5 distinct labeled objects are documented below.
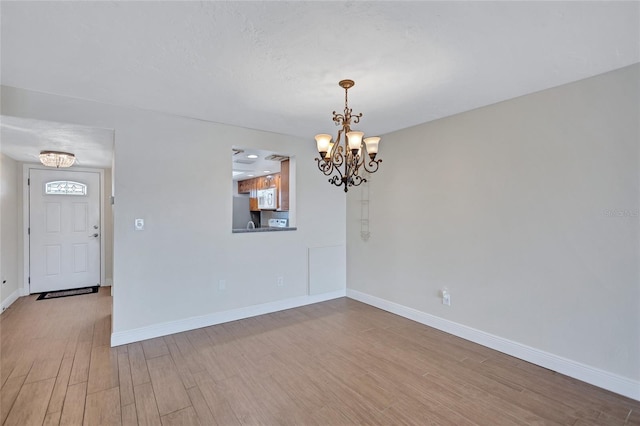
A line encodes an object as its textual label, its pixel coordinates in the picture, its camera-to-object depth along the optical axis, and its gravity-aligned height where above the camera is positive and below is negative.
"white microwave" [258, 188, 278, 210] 5.65 +0.32
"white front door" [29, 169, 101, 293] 4.78 -0.23
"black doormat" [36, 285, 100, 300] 4.65 -1.24
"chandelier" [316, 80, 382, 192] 2.37 +0.55
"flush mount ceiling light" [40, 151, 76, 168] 3.92 +0.77
